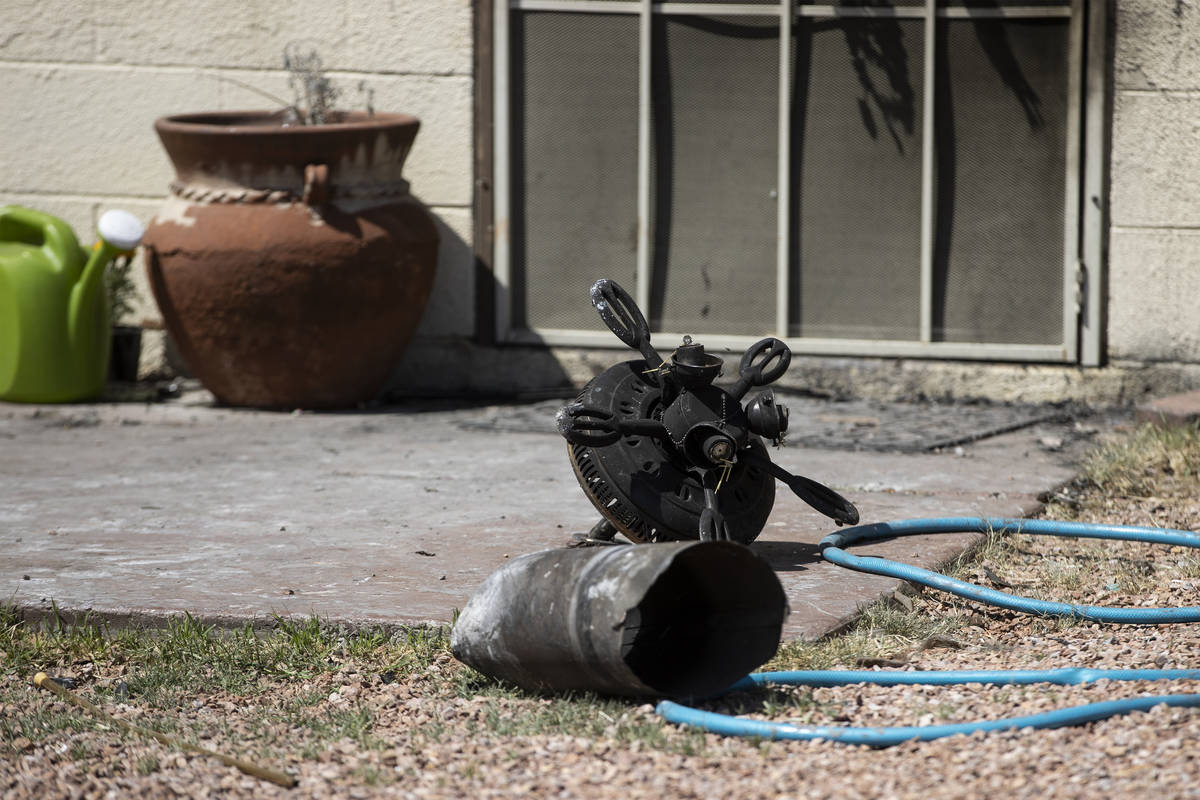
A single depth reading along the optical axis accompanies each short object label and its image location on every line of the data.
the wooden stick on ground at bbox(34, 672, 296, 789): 4.99
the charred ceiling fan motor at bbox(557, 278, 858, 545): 6.93
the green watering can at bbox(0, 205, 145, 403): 12.86
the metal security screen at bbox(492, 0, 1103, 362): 12.52
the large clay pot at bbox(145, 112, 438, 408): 12.23
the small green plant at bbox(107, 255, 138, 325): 13.65
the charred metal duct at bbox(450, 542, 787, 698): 5.45
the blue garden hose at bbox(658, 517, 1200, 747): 5.09
